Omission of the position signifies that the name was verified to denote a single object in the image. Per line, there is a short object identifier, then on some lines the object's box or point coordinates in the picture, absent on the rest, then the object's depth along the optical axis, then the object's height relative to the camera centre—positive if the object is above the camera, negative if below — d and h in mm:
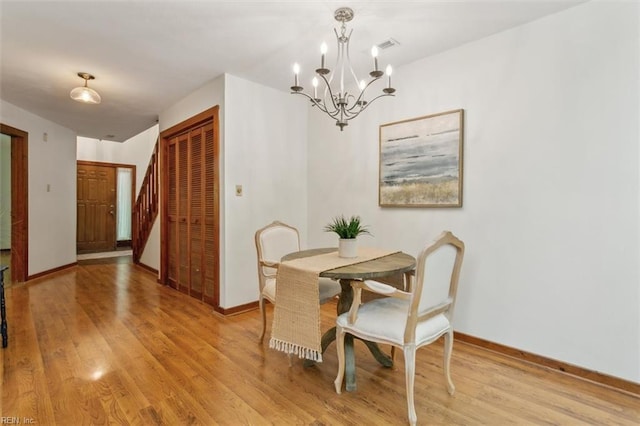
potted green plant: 2260 -220
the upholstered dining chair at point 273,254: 2441 -399
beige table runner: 1896 -626
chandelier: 1948 +1339
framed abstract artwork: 2652 +433
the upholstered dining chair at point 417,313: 1604 -611
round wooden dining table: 1838 -386
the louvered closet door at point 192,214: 3559 -88
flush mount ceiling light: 3018 +1071
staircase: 5219 -55
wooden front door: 7074 -47
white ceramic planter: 2260 -277
